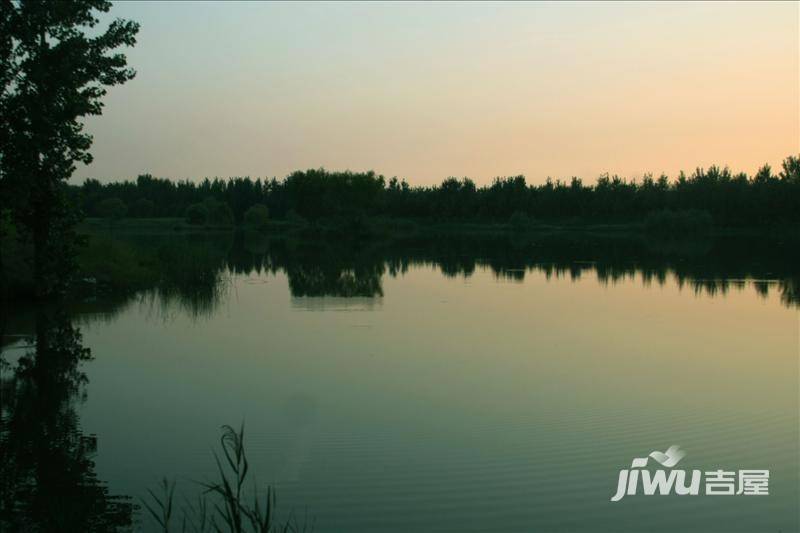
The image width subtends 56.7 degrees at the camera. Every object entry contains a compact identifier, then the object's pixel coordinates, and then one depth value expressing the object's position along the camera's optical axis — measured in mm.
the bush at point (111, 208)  101000
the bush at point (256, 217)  102500
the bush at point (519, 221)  93562
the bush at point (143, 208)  115750
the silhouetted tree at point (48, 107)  14797
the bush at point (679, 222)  78938
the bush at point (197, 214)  101625
